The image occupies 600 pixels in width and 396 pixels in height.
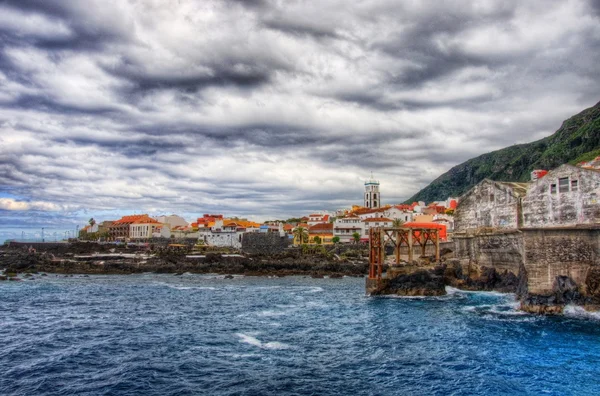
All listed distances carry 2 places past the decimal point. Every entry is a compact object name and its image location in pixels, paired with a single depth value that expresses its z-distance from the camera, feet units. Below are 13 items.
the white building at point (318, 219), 446.19
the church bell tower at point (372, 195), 528.63
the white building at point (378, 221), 335.26
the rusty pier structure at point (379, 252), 136.15
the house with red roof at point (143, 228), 439.22
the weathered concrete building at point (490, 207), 136.05
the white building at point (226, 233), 371.56
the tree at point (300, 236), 355.36
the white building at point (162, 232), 435.12
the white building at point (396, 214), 368.52
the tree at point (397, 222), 319.80
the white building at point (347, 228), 345.10
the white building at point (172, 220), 480.73
